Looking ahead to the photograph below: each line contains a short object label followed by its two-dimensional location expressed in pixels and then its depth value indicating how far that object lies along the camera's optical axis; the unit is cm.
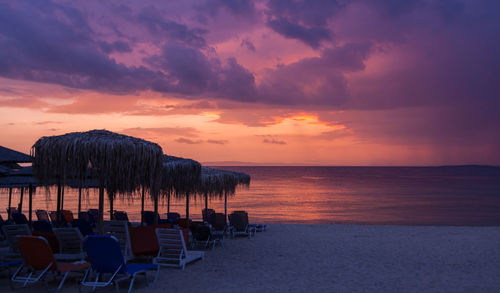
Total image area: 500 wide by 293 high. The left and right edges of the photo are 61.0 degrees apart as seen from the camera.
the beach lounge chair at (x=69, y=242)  716
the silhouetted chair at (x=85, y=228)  867
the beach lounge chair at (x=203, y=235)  982
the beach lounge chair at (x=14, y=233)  702
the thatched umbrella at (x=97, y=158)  654
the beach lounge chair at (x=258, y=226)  1332
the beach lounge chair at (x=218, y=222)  1204
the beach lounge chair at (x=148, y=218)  1300
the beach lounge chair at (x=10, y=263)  602
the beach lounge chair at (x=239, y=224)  1278
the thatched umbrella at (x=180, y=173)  956
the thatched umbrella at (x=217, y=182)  1239
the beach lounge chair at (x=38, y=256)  562
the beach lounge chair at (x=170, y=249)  772
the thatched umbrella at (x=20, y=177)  995
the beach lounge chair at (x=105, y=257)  552
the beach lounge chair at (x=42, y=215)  1497
